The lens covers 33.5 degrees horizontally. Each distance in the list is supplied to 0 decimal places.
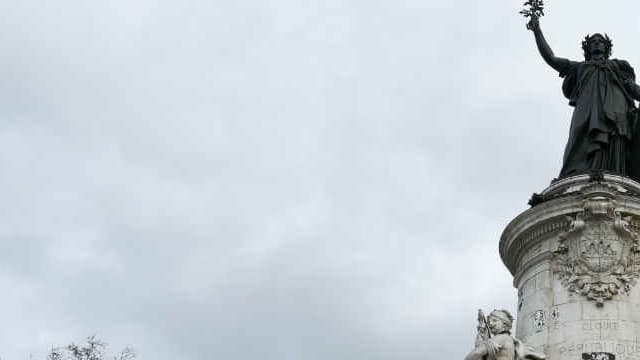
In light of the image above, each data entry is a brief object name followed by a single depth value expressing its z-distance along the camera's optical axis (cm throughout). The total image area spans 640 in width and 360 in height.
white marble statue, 1680
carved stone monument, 1725
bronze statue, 2061
